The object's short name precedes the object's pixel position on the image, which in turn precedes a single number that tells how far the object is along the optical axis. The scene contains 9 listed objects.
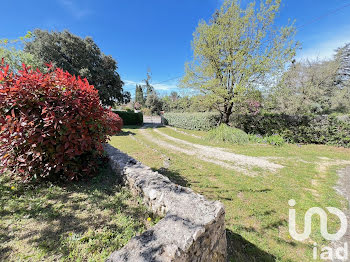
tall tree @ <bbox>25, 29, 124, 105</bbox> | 14.40
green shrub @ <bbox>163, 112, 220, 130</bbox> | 13.97
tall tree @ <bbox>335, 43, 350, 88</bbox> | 19.42
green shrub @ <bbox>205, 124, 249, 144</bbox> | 9.05
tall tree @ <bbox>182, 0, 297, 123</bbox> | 8.33
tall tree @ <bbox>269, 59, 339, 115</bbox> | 12.68
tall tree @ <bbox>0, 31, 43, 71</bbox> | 9.32
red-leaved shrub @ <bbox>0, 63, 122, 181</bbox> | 2.26
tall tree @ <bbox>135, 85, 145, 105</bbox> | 44.80
